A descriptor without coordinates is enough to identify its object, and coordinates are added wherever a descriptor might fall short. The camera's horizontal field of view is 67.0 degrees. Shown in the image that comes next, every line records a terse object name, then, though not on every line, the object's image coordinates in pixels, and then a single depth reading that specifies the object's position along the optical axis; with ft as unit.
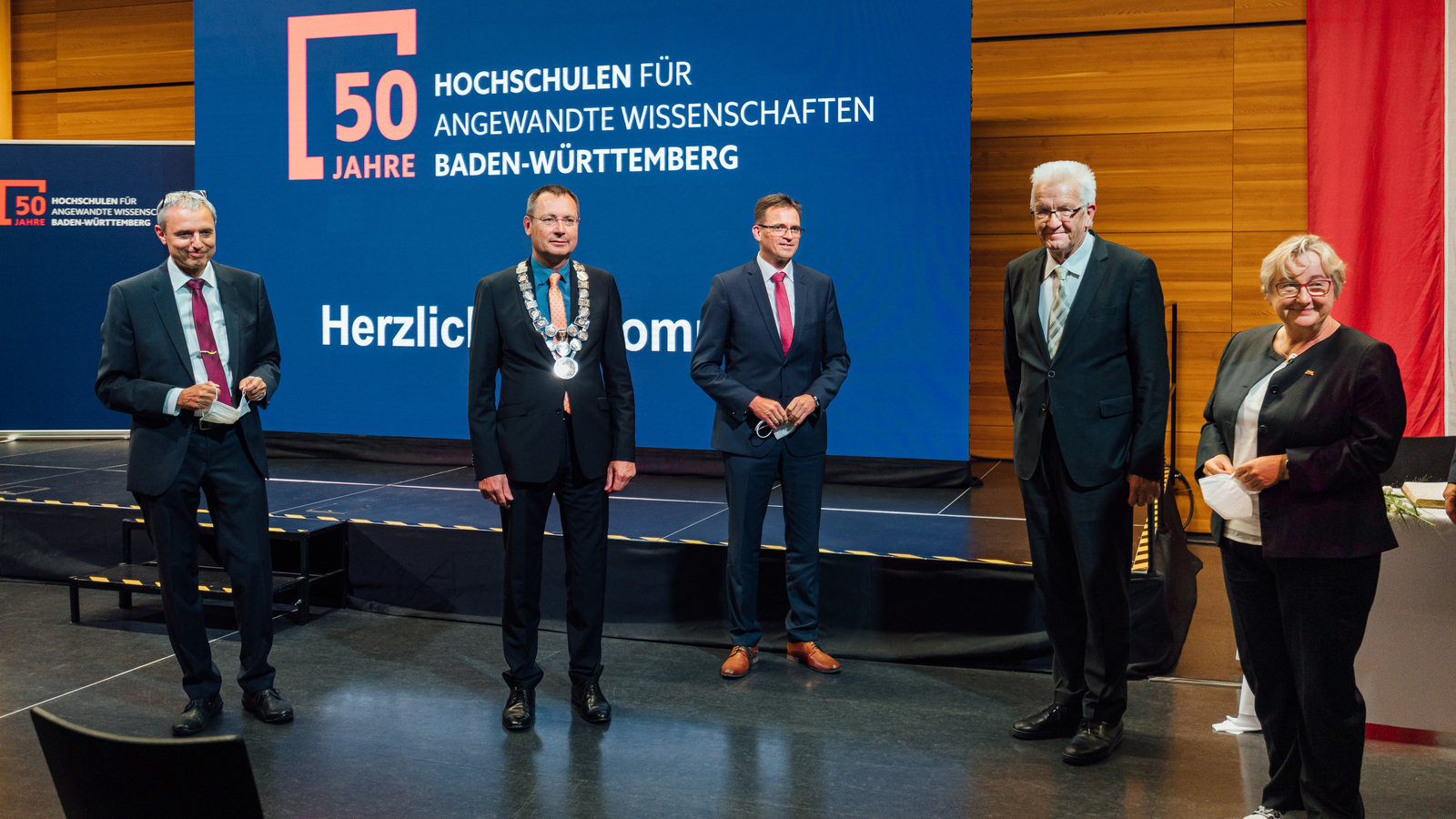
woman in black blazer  6.97
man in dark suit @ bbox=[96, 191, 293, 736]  9.78
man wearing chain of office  9.90
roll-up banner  24.14
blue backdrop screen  18.29
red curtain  18.38
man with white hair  8.87
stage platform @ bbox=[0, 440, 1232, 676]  12.28
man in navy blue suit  11.47
